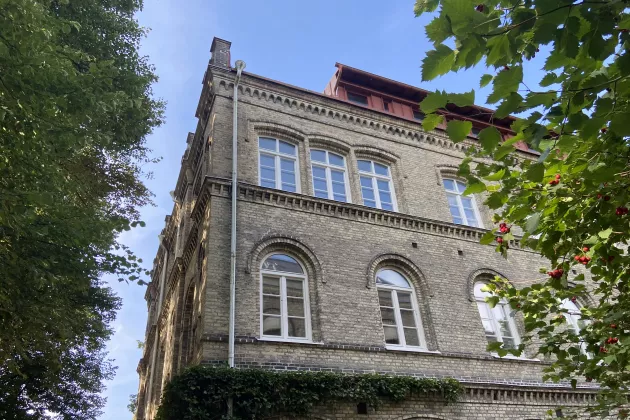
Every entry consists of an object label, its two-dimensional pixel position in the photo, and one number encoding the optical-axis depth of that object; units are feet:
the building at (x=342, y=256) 33.65
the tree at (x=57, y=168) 22.16
